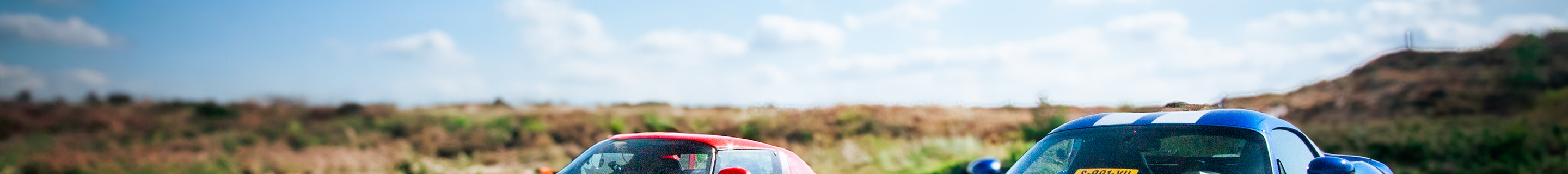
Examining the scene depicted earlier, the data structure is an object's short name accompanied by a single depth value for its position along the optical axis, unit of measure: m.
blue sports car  4.38
